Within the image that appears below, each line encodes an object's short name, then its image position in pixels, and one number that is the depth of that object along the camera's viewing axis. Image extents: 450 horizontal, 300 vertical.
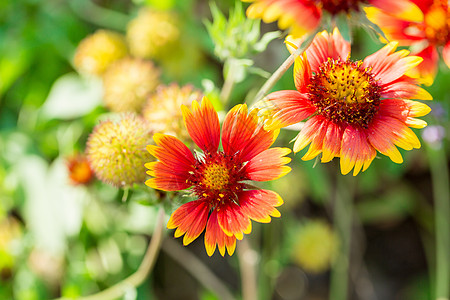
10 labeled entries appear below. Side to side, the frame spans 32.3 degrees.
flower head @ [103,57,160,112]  0.43
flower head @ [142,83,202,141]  0.37
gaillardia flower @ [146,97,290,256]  0.33
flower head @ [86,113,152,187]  0.35
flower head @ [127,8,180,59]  0.47
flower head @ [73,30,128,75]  0.47
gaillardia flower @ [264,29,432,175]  0.33
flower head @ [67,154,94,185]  0.42
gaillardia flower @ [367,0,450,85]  0.37
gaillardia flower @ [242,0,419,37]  0.30
